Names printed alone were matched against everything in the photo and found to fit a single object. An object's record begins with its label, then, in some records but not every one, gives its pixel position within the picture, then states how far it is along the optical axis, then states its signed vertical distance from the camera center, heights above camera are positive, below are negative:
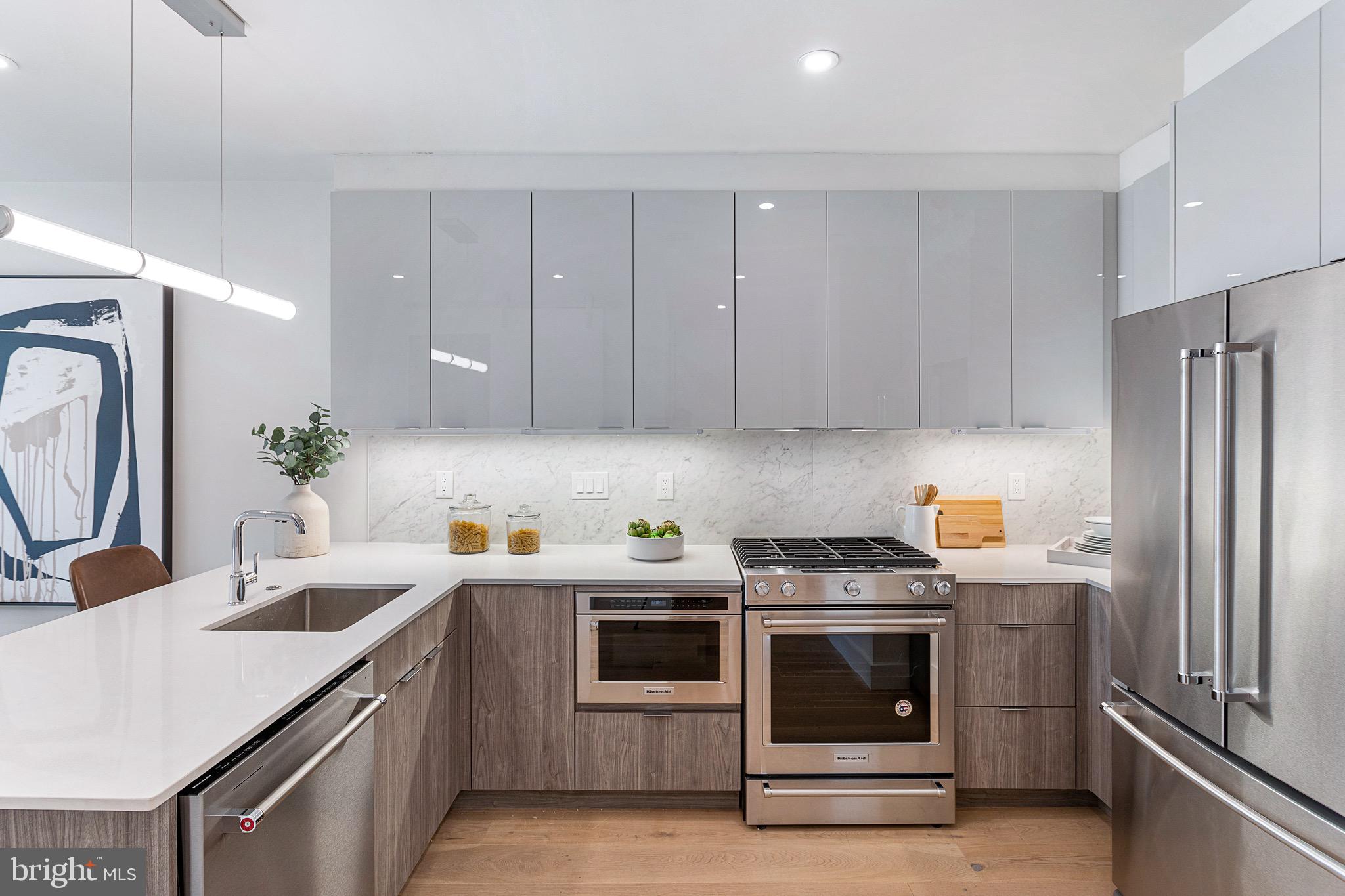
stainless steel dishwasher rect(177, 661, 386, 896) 1.10 -0.67
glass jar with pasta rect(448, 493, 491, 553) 2.80 -0.32
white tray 2.54 -0.40
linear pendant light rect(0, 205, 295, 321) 1.18 +0.39
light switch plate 3.08 -0.17
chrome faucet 2.00 -0.31
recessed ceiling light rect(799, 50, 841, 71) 2.06 +1.16
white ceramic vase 2.71 -0.32
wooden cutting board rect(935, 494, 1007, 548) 2.97 -0.32
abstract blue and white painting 2.93 +0.09
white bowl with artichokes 2.67 -0.36
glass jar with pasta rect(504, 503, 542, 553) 2.79 -0.34
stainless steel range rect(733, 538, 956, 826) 2.37 -0.86
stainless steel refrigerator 1.27 -0.28
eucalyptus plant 2.68 -0.01
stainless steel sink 2.31 -0.52
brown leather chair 2.10 -0.41
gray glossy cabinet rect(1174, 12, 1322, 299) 1.54 +0.67
